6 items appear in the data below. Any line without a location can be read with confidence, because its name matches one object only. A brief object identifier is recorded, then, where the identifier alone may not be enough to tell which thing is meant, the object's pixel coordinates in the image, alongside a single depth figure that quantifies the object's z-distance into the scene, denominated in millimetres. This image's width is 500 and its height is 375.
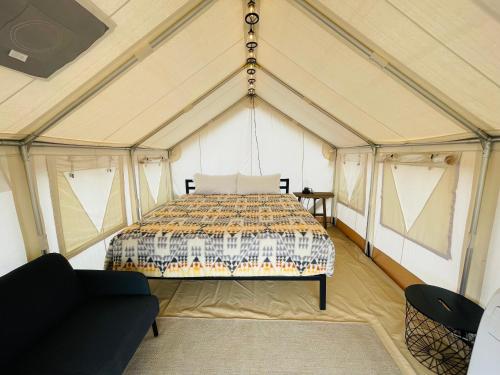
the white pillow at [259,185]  3744
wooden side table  3877
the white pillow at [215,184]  3771
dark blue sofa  1044
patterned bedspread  1934
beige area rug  1406
